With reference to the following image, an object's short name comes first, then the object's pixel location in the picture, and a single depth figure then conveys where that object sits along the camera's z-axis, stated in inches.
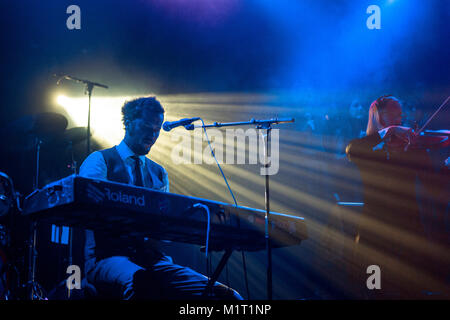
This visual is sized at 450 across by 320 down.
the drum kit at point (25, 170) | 130.4
